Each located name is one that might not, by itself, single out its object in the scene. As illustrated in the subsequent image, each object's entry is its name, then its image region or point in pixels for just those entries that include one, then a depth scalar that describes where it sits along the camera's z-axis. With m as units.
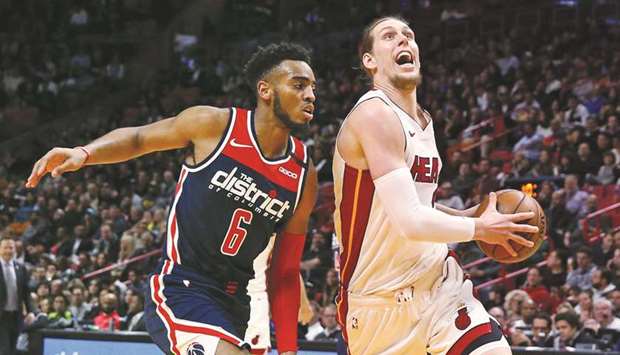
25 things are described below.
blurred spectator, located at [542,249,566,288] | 9.85
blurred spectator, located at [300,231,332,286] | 11.52
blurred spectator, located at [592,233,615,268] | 9.88
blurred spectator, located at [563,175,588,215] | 10.92
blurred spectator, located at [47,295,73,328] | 11.34
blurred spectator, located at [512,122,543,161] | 12.59
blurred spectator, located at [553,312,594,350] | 8.08
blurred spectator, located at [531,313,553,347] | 8.34
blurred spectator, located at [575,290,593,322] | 8.68
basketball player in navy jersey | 4.52
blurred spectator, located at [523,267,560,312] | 9.51
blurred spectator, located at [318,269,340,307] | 10.65
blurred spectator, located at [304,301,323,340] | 9.70
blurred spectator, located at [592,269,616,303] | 9.15
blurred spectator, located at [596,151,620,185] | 11.35
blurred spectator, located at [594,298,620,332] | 8.33
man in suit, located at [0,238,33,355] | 10.81
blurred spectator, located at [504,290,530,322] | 9.06
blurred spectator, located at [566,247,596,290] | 9.59
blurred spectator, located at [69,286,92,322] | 12.34
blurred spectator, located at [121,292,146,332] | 11.14
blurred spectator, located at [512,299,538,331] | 8.82
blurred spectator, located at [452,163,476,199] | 12.03
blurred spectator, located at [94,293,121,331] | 11.26
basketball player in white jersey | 4.12
